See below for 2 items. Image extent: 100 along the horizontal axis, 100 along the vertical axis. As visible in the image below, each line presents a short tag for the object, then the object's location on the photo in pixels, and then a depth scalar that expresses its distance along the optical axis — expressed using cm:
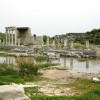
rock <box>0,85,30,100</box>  423
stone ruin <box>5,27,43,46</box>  3646
